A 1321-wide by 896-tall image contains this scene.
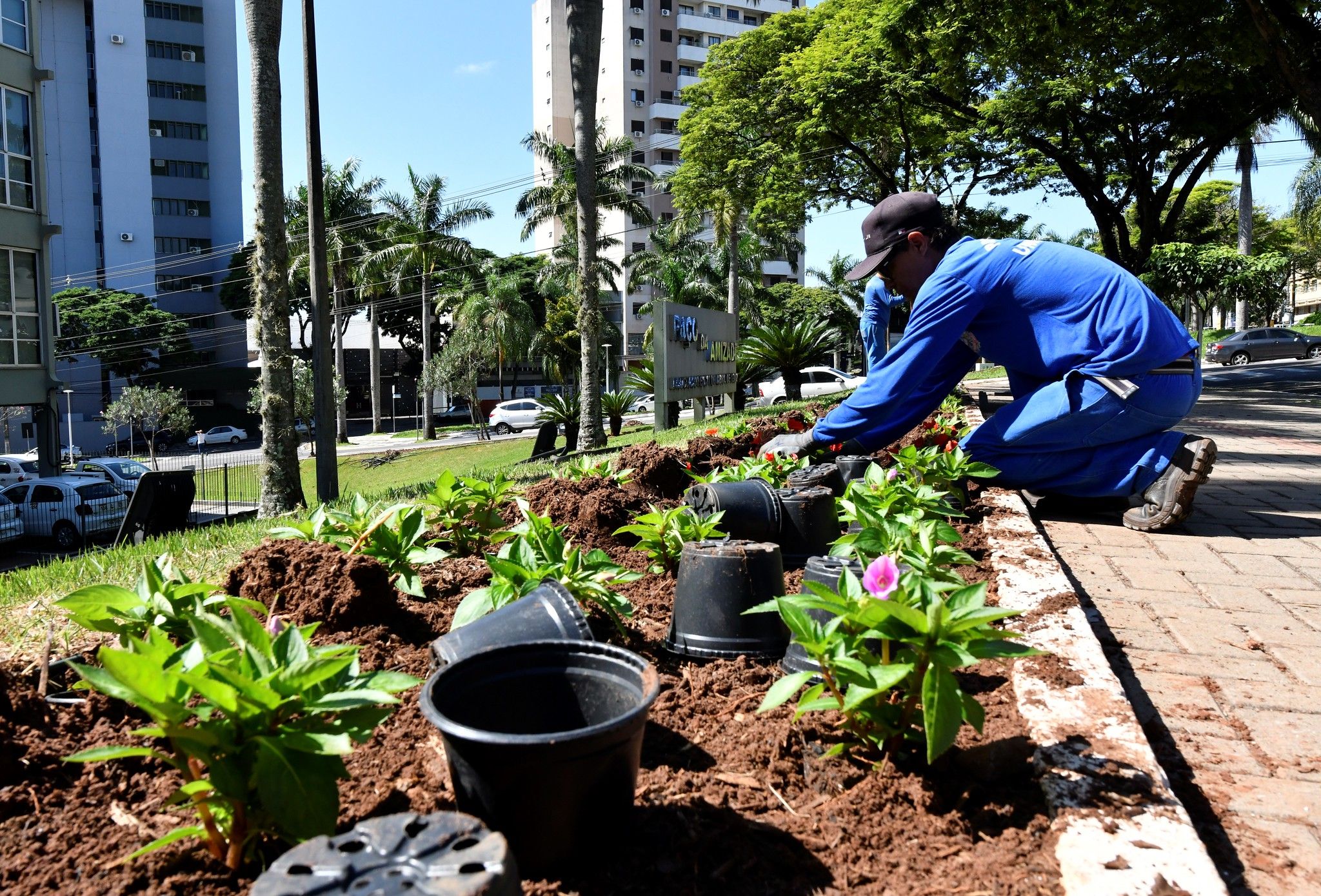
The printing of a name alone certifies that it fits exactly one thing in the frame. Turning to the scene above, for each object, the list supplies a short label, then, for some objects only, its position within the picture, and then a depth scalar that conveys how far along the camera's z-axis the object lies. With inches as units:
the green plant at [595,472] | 159.3
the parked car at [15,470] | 947.3
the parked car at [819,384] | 1376.7
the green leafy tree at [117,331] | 1911.9
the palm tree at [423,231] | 1659.7
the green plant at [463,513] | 124.5
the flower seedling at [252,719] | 46.1
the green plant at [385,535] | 95.8
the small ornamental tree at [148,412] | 1653.5
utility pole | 600.4
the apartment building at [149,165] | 2060.8
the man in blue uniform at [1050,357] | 152.6
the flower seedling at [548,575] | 79.0
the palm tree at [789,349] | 697.6
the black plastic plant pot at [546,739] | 48.3
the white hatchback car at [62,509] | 749.9
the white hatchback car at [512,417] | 1706.4
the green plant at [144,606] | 67.6
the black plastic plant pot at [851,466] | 167.5
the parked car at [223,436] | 1942.7
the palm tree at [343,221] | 1587.1
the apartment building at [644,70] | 2529.5
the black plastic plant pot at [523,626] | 69.2
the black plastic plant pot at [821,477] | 140.3
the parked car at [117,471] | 867.6
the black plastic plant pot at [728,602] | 87.4
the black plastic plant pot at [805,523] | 126.3
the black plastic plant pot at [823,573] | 81.2
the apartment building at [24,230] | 831.1
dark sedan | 1519.4
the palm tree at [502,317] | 1733.5
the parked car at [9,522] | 714.8
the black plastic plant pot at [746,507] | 119.2
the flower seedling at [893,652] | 55.6
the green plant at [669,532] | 109.0
